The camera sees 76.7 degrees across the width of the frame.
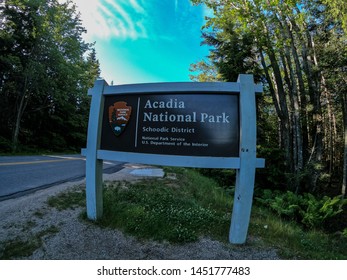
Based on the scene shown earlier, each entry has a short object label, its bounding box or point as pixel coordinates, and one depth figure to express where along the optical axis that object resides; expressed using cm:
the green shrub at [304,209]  598
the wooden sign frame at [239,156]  308
